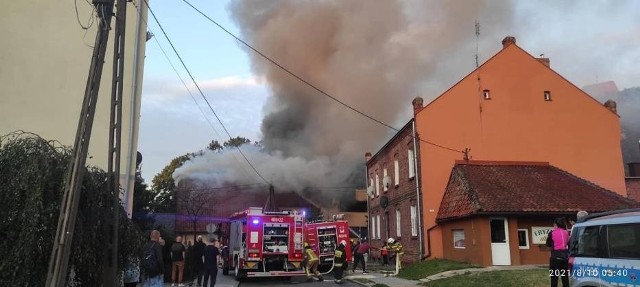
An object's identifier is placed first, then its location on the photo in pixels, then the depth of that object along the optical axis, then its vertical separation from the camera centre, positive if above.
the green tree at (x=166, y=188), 37.97 +4.12
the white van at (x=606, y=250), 5.94 -0.19
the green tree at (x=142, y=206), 22.27 +1.64
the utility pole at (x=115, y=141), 6.15 +1.26
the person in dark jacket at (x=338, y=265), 15.34 -0.85
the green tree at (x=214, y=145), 35.70 +7.13
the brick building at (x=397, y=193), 20.47 +2.08
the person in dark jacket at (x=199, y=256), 12.67 -0.46
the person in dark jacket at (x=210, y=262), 12.23 -0.59
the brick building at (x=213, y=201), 34.28 +2.72
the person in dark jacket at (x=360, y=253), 19.30 -0.61
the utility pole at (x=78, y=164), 5.21 +0.83
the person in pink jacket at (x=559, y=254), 9.09 -0.33
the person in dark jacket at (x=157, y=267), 8.78 -0.51
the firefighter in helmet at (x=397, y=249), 17.94 -0.46
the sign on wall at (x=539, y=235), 16.41 +0.01
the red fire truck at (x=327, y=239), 19.75 -0.07
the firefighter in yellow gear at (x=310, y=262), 16.67 -0.82
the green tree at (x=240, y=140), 42.78 +8.54
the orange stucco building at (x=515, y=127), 19.59 +4.33
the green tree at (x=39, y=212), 5.25 +0.29
